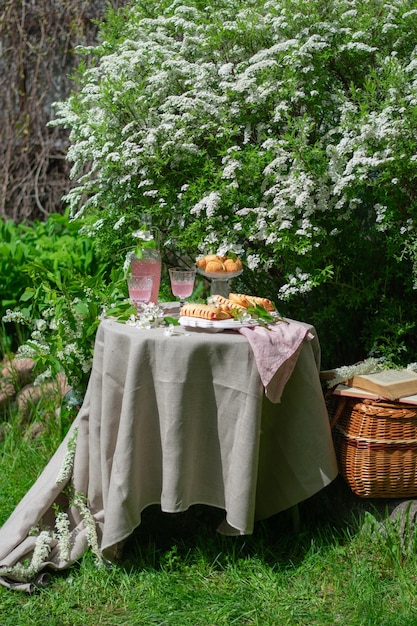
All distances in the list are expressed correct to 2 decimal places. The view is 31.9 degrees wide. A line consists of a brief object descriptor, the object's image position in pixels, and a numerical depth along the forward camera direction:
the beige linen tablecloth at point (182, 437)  2.44
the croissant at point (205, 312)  2.53
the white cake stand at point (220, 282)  2.77
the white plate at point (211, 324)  2.50
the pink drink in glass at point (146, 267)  2.74
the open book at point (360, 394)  2.64
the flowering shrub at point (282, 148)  2.87
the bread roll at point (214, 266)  2.76
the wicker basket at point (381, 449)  2.66
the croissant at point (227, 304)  2.59
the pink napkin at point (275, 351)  2.40
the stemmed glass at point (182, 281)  2.73
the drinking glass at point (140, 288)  2.75
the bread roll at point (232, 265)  2.79
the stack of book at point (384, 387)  2.64
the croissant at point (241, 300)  2.69
